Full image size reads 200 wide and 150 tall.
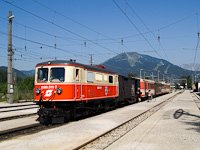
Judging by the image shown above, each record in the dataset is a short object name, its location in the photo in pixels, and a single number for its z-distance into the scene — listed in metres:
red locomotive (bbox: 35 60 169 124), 12.08
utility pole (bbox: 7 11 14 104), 27.14
